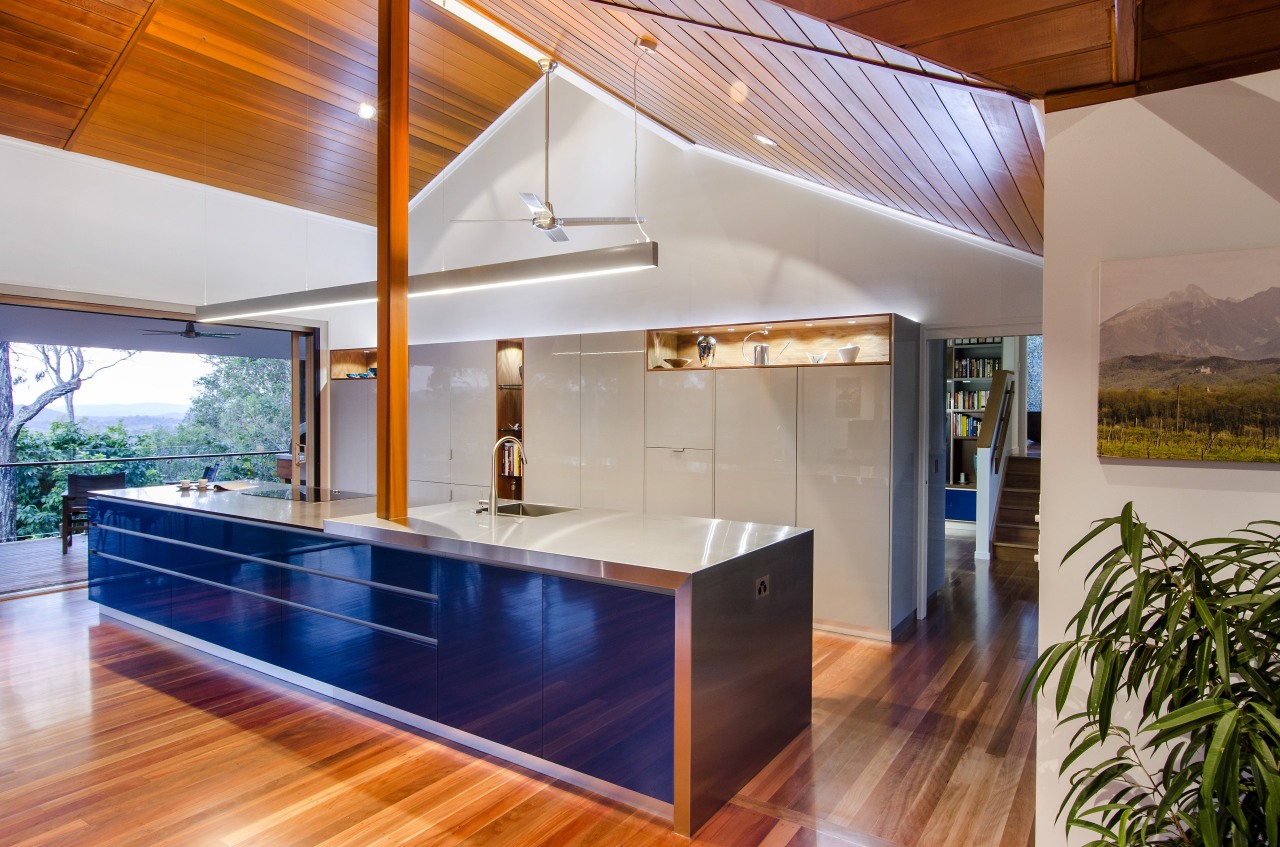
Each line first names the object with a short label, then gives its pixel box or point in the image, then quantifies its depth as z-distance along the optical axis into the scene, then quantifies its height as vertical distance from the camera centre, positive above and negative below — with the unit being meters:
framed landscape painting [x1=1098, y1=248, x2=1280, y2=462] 1.71 +0.11
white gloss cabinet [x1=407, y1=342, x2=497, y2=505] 6.50 -0.09
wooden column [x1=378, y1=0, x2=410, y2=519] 3.61 +0.76
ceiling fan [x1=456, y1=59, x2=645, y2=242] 3.57 +0.94
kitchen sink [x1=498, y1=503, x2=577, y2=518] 3.78 -0.55
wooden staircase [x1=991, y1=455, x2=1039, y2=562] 7.26 -1.16
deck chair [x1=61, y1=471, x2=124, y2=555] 6.82 -0.83
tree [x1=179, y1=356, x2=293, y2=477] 8.09 -0.02
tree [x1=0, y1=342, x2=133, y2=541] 6.95 +0.09
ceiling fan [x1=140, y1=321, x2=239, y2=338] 7.32 +0.79
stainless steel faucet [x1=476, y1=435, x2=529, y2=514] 3.44 -0.46
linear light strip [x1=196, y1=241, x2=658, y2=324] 3.21 +0.67
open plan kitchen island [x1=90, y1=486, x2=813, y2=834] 2.55 -0.93
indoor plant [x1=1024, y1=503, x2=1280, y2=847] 1.11 -0.48
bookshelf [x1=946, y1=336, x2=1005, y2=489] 8.66 +0.13
